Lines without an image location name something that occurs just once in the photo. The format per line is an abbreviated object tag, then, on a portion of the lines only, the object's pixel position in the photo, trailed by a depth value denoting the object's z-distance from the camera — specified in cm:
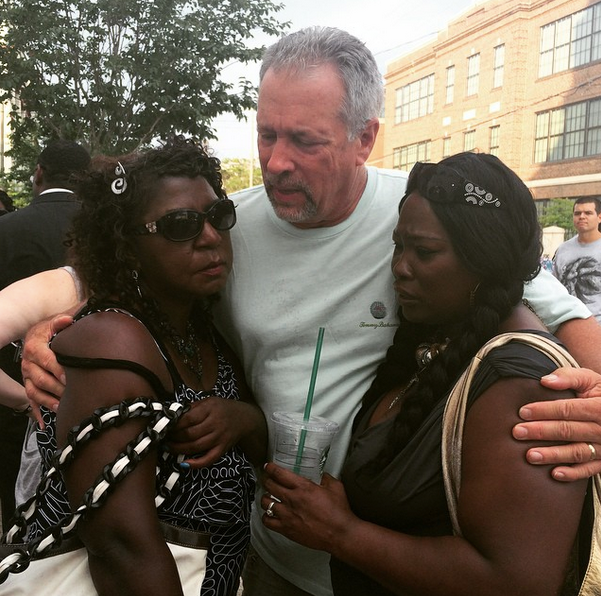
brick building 2556
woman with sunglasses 158
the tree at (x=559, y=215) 2384
